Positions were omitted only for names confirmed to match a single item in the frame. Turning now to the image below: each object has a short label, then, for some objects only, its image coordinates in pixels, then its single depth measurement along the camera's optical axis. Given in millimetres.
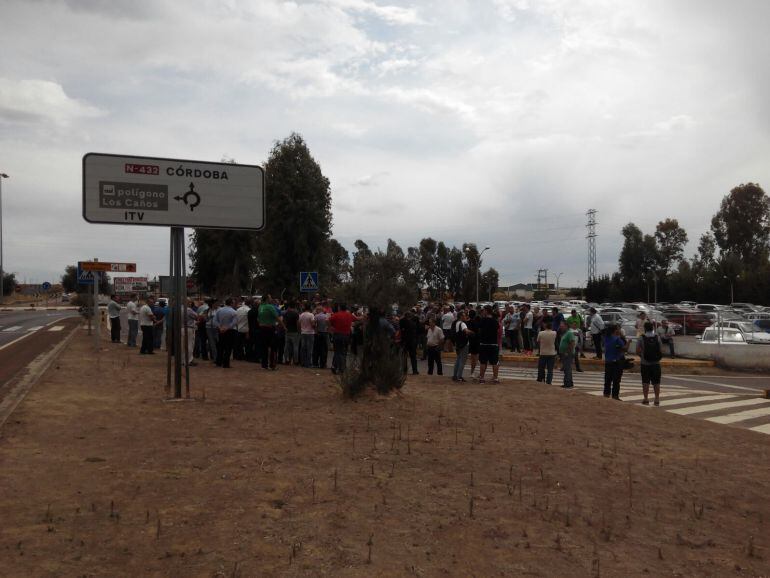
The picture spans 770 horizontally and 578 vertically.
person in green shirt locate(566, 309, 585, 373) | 16573
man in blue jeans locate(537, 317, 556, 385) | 15062
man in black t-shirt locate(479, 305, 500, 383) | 14508
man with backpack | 13062
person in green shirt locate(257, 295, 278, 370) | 15953
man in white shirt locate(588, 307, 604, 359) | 22016
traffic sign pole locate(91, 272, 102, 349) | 19734
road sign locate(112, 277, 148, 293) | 30569
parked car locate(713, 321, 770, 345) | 22859
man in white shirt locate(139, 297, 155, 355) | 18391
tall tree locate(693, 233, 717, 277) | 91888
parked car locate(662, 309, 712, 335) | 25683
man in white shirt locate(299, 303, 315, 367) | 16688
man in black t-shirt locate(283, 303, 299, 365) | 17188
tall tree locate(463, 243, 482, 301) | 85938
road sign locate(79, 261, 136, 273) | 20641
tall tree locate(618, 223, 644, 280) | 93312
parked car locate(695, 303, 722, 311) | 51344
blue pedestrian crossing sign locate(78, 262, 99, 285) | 21562
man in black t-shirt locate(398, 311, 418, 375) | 16375
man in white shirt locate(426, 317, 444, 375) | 16406
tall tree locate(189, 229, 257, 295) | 52812
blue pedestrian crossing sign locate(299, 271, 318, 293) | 21125
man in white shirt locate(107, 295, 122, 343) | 22822
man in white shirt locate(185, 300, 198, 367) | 17844
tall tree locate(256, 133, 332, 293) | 41062
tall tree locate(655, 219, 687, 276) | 99688
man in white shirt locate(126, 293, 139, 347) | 20750
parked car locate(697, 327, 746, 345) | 22953
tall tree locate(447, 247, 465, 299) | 91688
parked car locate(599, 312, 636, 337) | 27027
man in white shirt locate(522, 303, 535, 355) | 24531
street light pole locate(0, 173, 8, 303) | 67188
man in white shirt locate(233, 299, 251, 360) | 17062
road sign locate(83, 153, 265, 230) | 10633
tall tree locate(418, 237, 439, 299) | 92212
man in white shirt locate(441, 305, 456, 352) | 19891
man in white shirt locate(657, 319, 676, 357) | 23875
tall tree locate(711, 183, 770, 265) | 85688
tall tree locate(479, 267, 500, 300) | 89000
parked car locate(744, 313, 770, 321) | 35866
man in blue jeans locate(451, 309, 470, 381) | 15039
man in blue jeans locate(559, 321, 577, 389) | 14953
